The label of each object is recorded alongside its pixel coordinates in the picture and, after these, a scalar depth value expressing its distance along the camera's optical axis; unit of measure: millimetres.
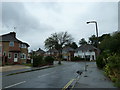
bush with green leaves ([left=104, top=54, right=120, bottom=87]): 5748
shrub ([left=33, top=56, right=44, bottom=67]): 18403
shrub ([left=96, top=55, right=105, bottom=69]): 12287
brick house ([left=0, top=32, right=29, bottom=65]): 21820
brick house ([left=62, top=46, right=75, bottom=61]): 51880
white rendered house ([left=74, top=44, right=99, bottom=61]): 43496
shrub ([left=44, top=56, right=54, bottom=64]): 23406
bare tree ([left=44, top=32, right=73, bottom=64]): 29878
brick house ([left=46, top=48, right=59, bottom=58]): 59959
